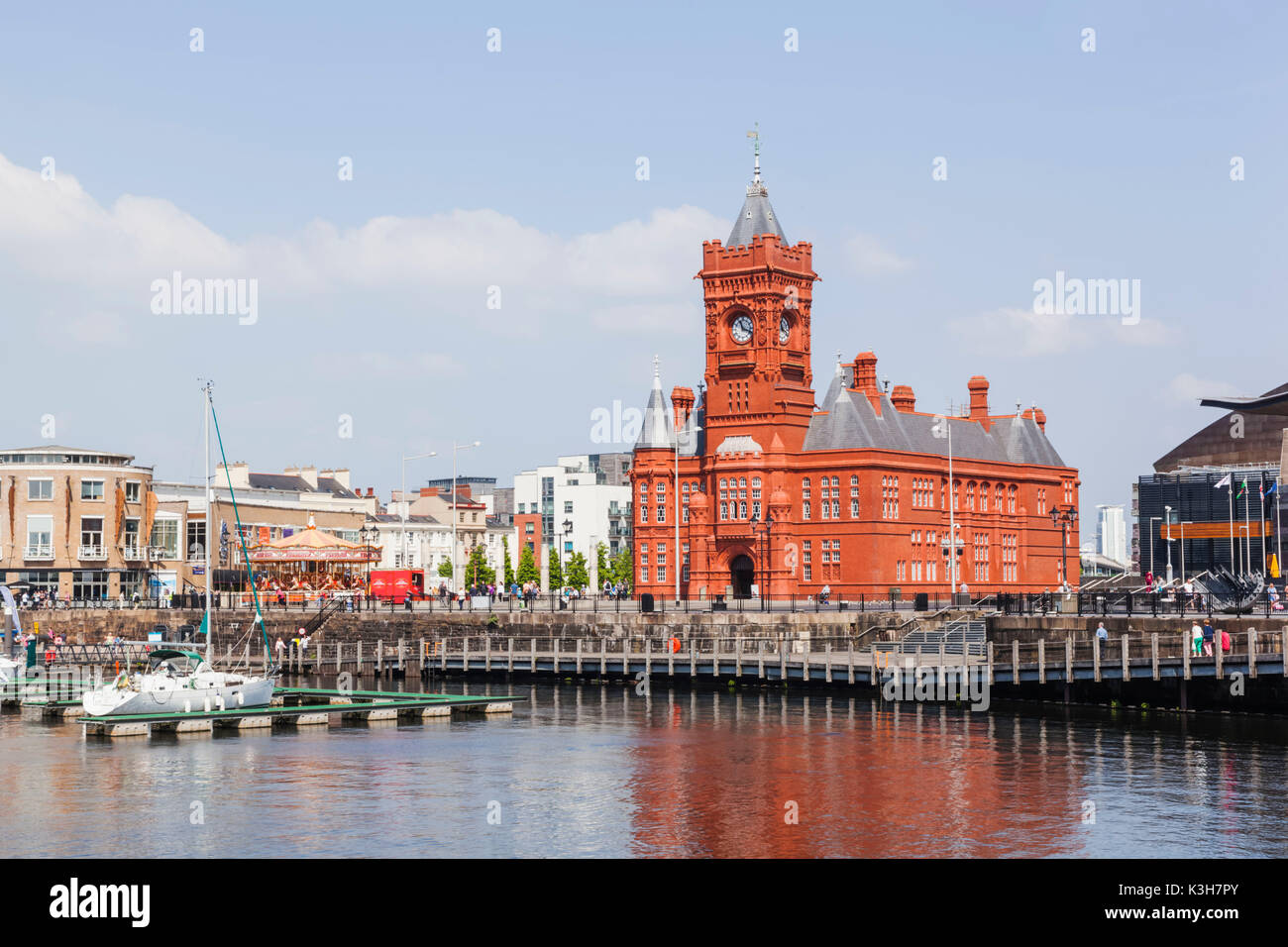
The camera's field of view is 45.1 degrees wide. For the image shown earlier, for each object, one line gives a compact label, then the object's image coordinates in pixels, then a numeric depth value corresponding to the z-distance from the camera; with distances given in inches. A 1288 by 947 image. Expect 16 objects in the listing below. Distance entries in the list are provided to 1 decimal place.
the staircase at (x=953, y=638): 2871.6
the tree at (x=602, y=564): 6146.7
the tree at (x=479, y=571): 5319.9
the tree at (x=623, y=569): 6023.6
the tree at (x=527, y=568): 5782.5
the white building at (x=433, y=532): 5802.2
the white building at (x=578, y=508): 6668.3
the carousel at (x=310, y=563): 3622.0
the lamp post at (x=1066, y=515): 3120.1
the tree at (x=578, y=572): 5900.6
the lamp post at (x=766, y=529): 3614.7
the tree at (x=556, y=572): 5792.3
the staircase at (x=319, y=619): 3518.7
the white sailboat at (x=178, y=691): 2201.0
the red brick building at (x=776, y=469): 3636.8
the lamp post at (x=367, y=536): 3694.6
